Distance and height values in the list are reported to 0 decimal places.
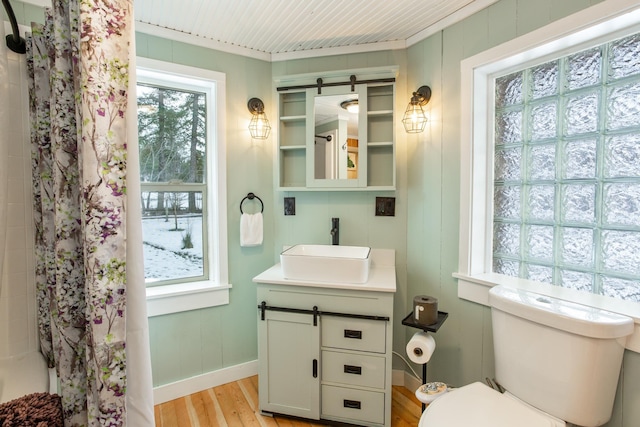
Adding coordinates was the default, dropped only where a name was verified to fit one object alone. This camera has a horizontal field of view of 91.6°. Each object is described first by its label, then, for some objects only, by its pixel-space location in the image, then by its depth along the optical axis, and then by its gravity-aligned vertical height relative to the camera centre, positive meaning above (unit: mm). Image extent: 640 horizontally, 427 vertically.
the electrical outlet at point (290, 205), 2340 -43
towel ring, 2270 +19
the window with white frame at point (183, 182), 2049 +125
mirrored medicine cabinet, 2086 +482
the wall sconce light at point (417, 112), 1974 +551
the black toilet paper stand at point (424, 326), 1598 -658
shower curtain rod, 1415 +762
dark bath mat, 957 -679
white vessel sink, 1729 -394
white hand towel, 2213 -213
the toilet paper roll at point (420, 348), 1615 -781
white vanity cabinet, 1712 -863
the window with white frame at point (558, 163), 1326 +177
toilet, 1148 -690
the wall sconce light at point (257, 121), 2232 +572
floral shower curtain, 833 -54
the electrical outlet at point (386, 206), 2193 -51
